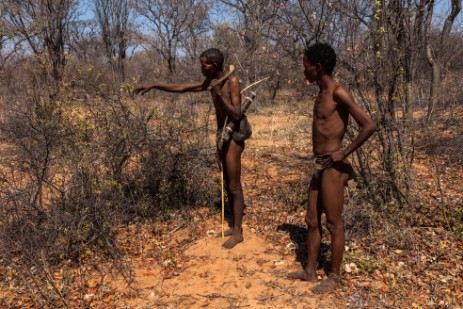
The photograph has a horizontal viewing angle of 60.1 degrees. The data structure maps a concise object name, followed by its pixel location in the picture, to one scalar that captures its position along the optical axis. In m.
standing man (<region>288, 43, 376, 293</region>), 2.61
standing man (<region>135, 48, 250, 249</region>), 3.38
